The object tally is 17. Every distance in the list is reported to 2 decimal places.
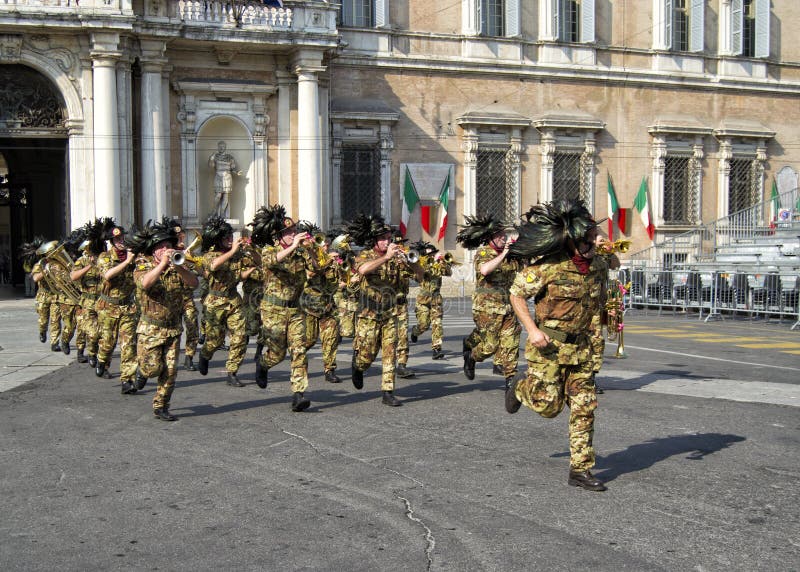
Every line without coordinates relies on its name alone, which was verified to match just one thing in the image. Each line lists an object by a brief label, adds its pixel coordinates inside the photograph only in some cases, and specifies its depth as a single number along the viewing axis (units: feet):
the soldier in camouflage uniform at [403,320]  35.73
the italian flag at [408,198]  98.32
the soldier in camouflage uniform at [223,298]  40.32
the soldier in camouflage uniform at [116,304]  40.09
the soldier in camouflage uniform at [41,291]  55.72
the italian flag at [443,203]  99.71
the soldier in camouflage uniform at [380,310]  34.37
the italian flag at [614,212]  107.76
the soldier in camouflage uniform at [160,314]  31.55
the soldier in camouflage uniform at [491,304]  35.78
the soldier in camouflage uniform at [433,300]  49.52
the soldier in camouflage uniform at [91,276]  43.88
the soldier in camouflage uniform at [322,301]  36.15
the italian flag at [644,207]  108.88
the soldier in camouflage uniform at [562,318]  22.84
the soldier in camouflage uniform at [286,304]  33.19
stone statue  90.53
